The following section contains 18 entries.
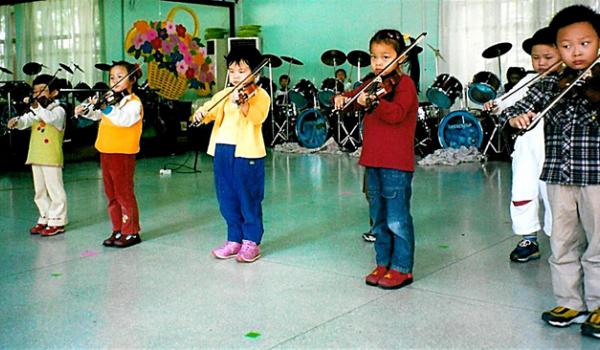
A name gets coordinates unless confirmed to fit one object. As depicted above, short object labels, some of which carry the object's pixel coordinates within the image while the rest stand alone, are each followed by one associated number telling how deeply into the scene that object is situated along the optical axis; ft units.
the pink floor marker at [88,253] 13.57
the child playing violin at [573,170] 8.63
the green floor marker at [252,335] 8.98
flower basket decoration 37.35
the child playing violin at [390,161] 10.50
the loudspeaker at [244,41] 38.88
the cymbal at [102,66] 34.16
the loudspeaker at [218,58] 39.75
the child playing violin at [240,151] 12.48
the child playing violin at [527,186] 12.24
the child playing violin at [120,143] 13.82
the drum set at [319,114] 34.22
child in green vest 15.14
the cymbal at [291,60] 35.52
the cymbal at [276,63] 34.66
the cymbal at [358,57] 33.65
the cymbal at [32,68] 33.68
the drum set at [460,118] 28.96
